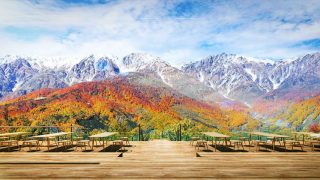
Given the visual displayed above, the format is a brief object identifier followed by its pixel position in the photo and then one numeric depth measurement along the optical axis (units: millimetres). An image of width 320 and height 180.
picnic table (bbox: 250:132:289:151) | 7814
